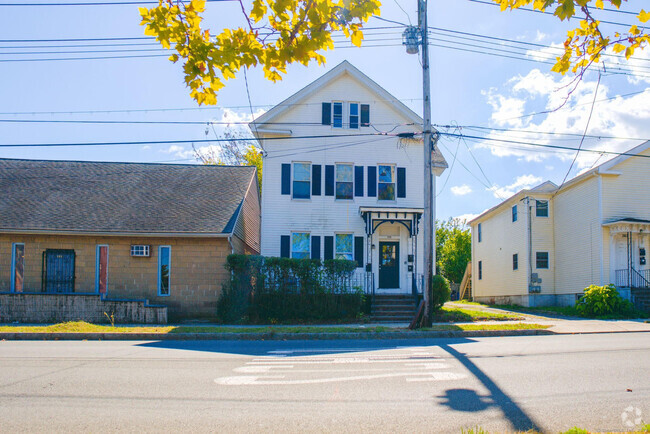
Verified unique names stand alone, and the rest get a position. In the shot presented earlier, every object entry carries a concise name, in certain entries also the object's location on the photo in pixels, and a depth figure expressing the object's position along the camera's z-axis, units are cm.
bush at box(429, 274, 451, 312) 1870
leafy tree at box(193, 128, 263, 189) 4191
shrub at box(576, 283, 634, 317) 1933
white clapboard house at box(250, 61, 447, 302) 2114
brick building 1859
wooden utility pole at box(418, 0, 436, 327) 1467
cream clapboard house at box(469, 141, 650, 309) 2208
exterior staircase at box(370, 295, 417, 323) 1852
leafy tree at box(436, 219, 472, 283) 5297
